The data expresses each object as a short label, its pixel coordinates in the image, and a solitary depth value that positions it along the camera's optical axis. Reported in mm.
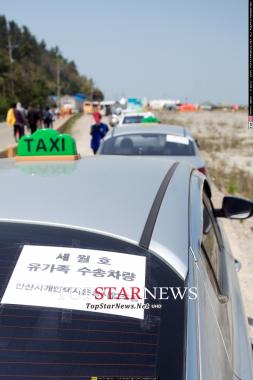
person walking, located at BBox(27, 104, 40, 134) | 24172
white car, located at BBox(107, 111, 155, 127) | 18834
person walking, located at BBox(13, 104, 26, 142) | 20766
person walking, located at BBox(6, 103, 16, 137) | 20766
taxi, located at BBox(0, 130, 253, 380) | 1594
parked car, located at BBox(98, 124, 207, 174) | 8148
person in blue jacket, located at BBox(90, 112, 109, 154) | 13656
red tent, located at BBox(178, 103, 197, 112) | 119500
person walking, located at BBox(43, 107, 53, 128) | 31869
